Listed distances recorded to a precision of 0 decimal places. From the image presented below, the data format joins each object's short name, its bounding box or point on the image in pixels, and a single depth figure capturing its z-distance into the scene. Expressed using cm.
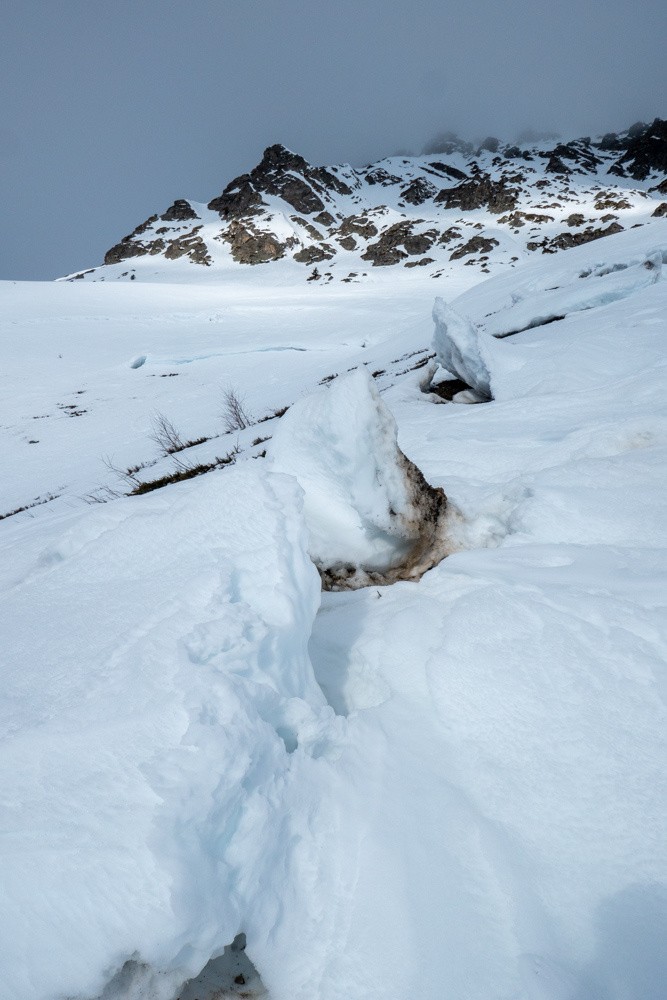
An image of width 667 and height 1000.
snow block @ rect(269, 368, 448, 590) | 267
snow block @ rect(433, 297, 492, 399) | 604
